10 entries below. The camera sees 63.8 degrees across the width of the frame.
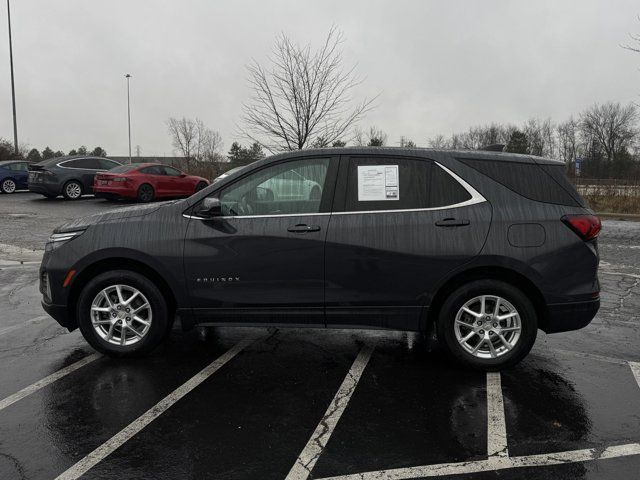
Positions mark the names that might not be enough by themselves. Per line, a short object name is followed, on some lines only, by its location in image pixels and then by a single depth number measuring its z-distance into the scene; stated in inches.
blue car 863.1
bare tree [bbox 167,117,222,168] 2259.1
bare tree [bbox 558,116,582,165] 2785.4
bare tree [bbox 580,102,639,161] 2551.7
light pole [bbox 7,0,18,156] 1226.0
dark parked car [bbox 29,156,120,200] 738.2
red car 696.4
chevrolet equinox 157.4
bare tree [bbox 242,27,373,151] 746.2
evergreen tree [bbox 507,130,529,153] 2330.5
